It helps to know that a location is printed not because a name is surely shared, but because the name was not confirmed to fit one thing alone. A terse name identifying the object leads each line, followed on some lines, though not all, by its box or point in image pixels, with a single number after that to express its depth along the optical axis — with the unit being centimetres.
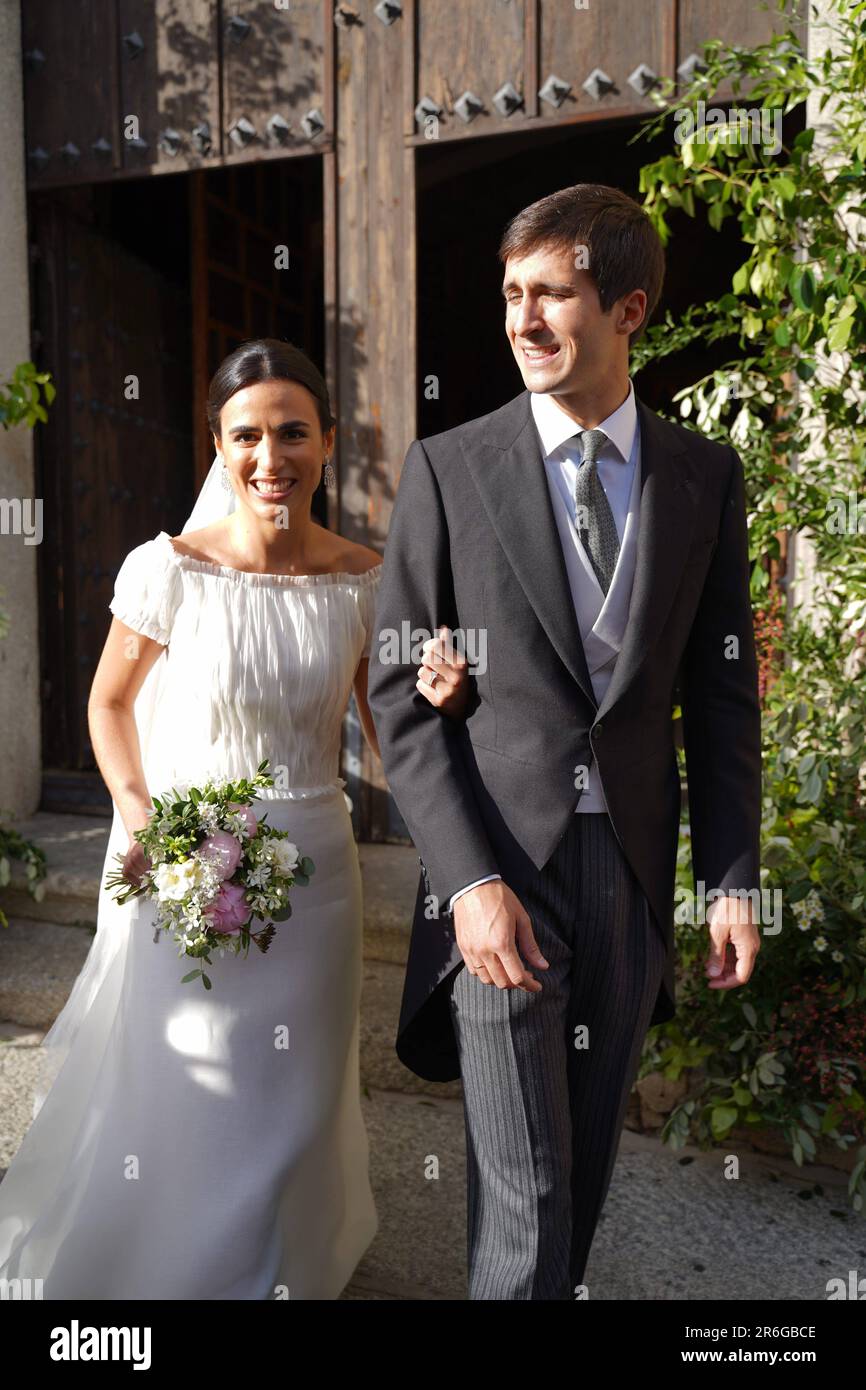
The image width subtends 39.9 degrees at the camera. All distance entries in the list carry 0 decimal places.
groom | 185
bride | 242
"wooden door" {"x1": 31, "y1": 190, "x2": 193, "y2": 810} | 537
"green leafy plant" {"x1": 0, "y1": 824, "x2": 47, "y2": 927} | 429
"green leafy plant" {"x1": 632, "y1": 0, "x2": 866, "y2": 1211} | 297
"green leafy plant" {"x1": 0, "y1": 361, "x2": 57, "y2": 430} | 411
